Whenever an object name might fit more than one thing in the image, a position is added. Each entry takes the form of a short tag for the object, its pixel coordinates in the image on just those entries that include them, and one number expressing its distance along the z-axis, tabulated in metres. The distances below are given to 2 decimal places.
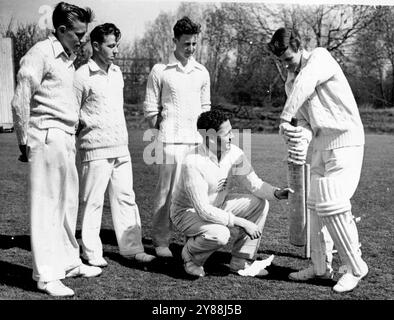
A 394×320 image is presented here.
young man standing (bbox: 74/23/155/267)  3.52
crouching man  3.25
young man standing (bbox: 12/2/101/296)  2.96
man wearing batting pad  3.09
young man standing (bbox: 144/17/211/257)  3.79
